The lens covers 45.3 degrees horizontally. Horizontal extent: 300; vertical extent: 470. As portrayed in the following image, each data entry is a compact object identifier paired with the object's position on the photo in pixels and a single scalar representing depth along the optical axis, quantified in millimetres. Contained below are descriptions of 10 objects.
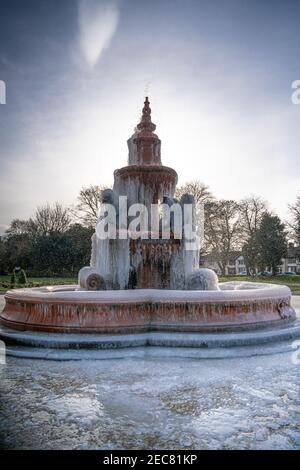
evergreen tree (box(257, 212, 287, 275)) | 44469
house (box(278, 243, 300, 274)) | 95088
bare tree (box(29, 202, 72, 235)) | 49000
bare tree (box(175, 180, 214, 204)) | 37469
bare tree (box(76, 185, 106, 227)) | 37562
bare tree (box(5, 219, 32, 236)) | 51969
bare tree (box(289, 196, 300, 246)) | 41897
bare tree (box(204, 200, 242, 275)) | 41188
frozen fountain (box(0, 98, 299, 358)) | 6102
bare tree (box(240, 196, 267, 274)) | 44659
